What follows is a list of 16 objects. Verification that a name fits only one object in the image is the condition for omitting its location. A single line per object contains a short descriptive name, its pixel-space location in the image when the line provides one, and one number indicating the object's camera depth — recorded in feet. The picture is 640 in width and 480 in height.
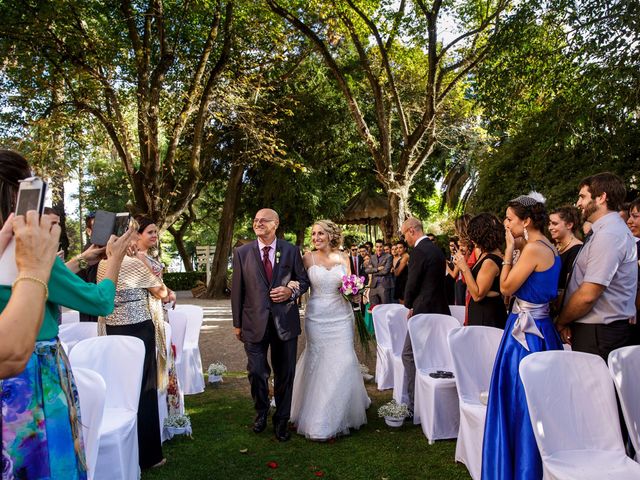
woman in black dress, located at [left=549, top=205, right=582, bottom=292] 15.28
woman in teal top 5.97
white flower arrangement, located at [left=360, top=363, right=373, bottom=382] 24.70
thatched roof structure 63.05
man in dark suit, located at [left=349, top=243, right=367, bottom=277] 48.83
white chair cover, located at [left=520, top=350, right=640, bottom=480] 9.75
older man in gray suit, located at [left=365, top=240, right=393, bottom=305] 39.22
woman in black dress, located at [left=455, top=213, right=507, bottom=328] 15.07
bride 17.07
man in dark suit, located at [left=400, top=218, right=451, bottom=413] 18.56
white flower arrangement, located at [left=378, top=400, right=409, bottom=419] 17.61
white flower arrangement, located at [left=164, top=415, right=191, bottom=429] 16.92
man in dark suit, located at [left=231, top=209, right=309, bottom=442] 17.02
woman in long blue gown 11.02
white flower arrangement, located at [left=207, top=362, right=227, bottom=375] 24.63
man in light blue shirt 11.45
